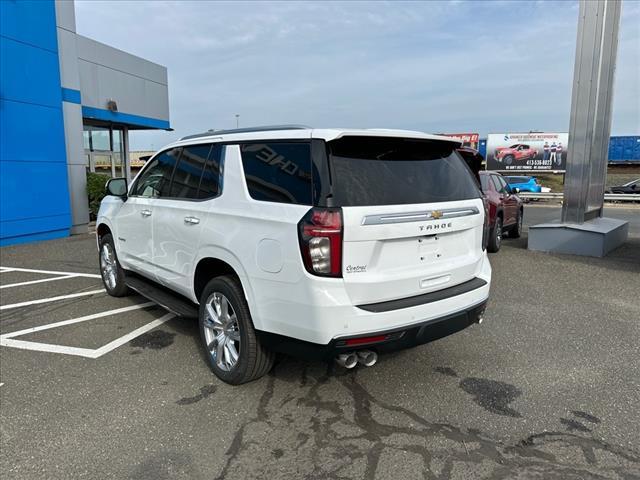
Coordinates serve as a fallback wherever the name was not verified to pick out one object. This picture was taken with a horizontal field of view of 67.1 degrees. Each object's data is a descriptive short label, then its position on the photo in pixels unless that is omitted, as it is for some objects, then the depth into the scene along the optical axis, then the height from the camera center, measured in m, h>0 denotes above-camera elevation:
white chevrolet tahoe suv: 2.88 -0.51
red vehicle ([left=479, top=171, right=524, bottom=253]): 9.45 -0.80
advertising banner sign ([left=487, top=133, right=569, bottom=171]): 39.06 +1.36
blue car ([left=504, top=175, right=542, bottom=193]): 27.27 -0.92
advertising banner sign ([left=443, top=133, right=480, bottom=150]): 46.16 +2.96
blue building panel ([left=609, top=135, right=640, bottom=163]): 45.03 +1.78
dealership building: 10.79 +1.03
